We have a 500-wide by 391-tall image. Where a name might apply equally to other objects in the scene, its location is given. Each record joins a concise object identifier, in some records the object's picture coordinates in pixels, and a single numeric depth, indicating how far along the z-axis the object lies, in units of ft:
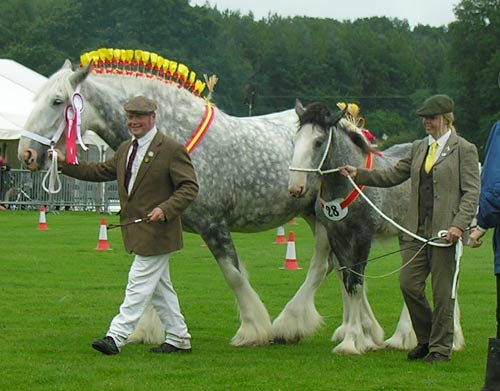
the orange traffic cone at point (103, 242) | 70.33
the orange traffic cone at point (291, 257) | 60.70
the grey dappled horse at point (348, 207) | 33.50
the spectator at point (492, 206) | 26.11
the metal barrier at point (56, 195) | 120.98
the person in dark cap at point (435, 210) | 31.91
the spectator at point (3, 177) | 119.17
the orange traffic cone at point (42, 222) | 89.68
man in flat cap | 32.35
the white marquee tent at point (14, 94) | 121.26
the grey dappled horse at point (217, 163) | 34.53
